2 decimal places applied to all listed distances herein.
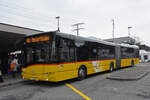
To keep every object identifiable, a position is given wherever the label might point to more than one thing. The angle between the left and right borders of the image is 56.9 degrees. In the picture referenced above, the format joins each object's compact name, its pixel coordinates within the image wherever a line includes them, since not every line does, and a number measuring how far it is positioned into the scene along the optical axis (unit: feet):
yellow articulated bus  25.40
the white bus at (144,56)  134.10
